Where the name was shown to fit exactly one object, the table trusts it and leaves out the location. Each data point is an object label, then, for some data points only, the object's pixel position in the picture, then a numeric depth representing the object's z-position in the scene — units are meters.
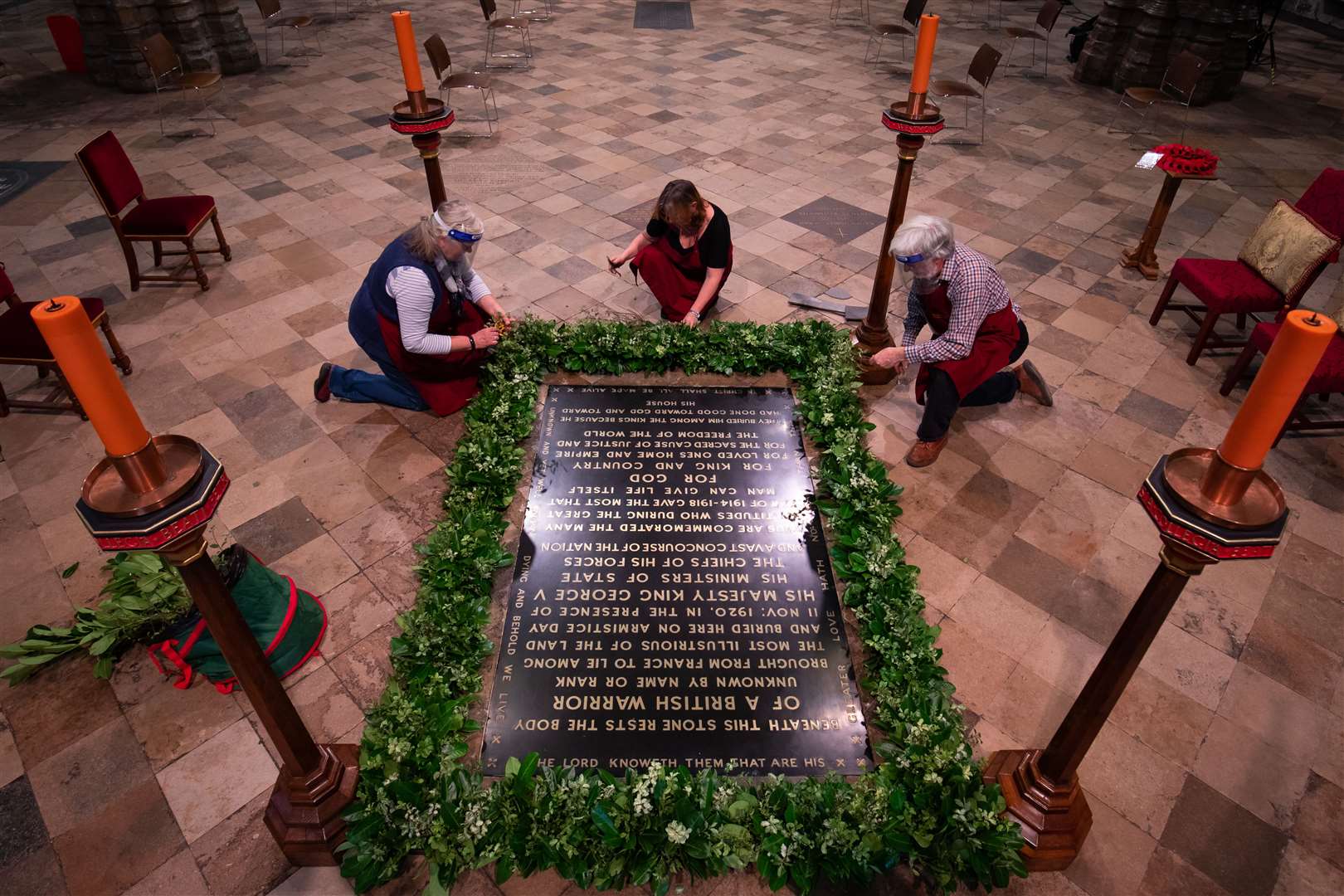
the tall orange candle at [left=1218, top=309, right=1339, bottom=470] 1.77
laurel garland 2.74
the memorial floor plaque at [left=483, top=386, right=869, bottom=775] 3.19
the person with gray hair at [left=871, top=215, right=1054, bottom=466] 4.12
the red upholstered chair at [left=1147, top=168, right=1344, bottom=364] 5.31
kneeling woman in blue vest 4.37
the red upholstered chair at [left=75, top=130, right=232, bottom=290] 5.79
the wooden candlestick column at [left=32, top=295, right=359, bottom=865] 1.82
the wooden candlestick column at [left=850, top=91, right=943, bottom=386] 4.43
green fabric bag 3.35
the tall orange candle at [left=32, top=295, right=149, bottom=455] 1.76
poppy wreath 5.90
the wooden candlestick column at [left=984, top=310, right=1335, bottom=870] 1.83
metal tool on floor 5.88
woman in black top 5.27
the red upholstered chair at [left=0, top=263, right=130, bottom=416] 4.65
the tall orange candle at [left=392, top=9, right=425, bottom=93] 3.92
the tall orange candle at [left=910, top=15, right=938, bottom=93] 4.12
